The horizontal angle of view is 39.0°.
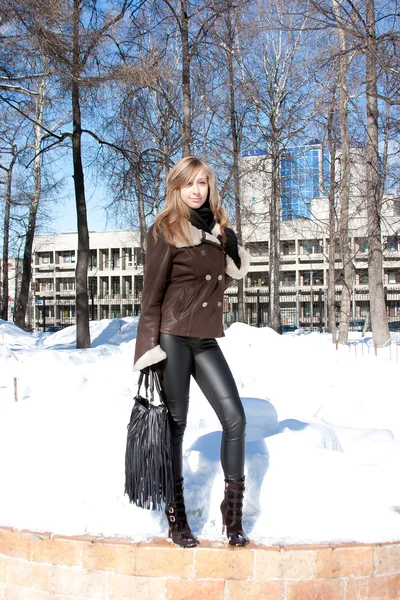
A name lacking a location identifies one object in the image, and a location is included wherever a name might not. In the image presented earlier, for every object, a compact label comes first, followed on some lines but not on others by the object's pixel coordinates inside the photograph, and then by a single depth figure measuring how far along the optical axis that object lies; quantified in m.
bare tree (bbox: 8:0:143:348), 9.39
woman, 2.64
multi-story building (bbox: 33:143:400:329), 69.50
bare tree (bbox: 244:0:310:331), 20.06
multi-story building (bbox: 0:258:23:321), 84.00
